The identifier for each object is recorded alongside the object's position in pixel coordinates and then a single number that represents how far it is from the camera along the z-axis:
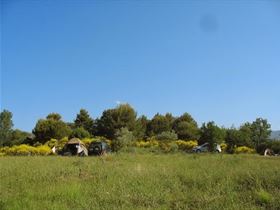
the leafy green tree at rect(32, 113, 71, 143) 36.02
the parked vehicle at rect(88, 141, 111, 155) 22.69
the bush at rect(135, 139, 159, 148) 28.57
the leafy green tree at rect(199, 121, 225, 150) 31.37
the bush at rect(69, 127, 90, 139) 34.47
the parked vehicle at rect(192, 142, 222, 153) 28.53
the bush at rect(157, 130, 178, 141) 29.89
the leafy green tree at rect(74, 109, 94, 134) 42.69
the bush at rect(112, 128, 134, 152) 26.29
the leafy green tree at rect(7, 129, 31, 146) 36.24
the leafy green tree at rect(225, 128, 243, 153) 31.55
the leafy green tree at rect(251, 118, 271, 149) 37.21
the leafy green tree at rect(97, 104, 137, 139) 39.05
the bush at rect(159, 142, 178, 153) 24.98
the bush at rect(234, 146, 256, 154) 27.60
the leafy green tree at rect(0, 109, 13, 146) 35.65
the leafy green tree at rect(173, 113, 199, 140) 39.95
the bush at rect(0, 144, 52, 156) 24.65
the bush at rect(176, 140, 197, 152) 30.70
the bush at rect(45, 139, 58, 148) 30.59
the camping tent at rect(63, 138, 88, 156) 24.71
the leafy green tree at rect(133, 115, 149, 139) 39.38
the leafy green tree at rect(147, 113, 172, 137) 41.69
